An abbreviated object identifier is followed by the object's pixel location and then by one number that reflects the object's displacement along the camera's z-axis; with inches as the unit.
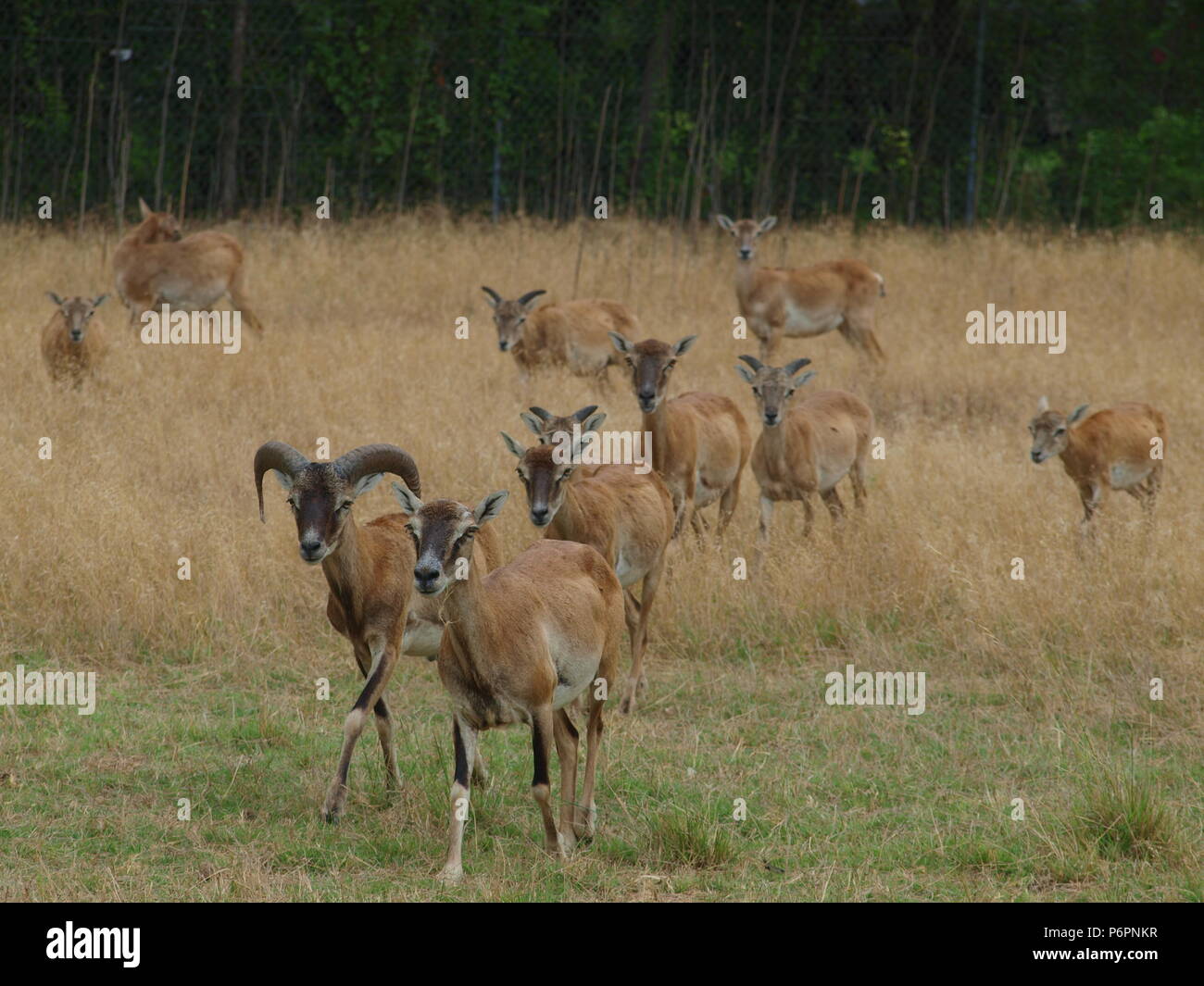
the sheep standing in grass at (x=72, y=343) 546.3
